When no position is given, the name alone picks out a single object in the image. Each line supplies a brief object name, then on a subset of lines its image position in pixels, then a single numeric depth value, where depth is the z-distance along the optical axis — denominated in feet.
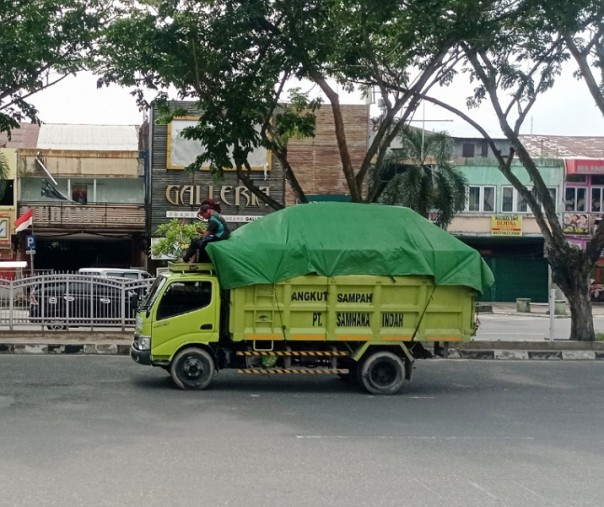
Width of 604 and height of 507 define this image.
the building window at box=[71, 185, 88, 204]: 132.80
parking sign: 109.99
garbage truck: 42.52
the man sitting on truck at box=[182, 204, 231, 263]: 43.91
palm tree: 120.37
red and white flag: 121.80
